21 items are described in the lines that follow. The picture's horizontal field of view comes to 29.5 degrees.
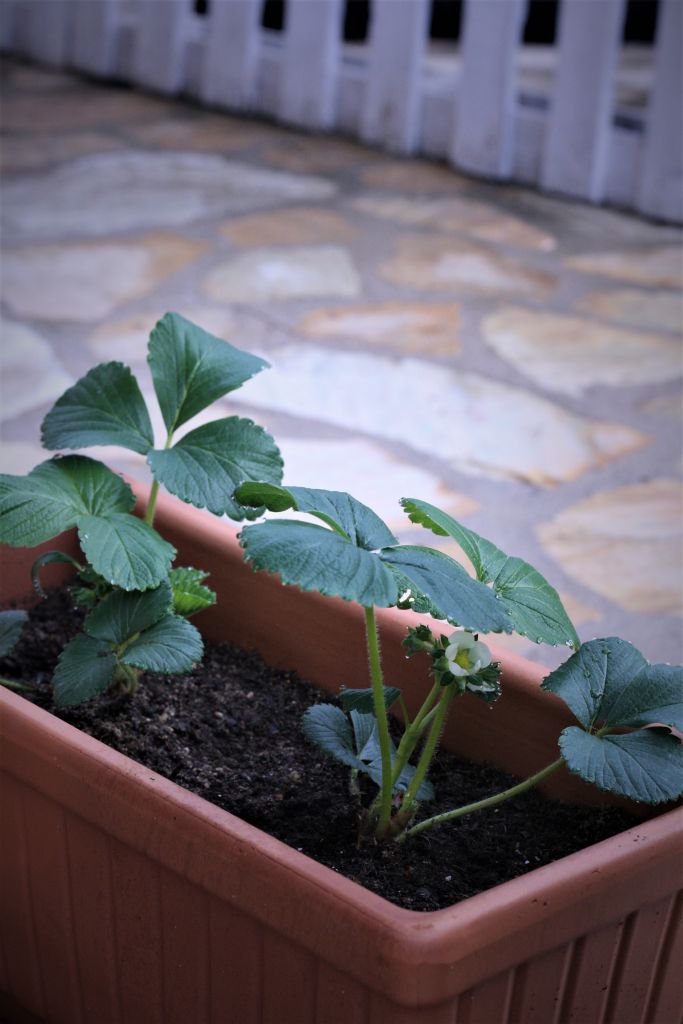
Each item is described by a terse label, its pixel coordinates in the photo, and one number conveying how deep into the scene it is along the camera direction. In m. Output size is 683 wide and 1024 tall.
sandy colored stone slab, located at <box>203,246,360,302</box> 2.63
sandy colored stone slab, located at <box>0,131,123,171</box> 3.31
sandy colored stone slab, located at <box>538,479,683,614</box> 1.80
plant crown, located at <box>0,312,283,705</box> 0.99
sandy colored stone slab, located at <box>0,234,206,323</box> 2.52
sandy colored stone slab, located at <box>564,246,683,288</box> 2.86
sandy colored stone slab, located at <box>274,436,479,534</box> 1.93
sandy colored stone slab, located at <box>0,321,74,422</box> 2.13
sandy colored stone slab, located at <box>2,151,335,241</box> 2.96
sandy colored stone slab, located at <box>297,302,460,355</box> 2.48
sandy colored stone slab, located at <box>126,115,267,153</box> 3.53
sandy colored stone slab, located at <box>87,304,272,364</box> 2.35
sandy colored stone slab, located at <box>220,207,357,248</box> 2.92
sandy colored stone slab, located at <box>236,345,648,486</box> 2.12
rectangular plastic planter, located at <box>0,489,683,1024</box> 0.79
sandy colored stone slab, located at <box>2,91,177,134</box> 3.61
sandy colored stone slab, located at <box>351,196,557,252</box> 3.04
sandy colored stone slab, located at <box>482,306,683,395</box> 2.42
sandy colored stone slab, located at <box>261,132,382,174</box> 3.44
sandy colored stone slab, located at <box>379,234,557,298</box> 2.76
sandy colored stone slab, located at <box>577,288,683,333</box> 2.66
